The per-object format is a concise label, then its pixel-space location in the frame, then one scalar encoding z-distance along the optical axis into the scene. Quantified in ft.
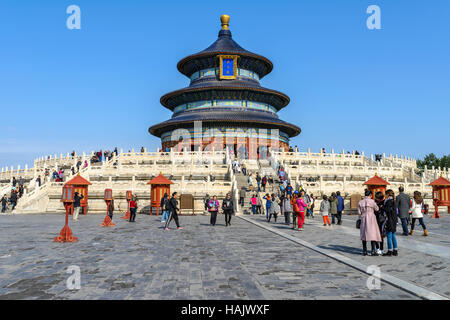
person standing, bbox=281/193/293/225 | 51.06
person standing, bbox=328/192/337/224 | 54.85
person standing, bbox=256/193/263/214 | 74.51
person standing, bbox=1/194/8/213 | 84.25
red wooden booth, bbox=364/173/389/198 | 75.41
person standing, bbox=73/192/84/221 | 62.64
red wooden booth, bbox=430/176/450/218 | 73.97
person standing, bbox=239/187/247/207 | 77.05
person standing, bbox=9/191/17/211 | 83.41
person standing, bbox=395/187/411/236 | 37.91
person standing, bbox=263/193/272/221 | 60.25
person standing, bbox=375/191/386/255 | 29.13
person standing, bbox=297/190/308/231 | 47.26
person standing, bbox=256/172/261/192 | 82.51
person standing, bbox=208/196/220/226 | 52.34
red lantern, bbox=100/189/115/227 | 51.19
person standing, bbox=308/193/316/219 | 69.82
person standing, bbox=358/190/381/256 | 28.40
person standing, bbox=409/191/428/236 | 40.85
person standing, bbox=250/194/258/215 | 72.95
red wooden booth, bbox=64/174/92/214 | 74.28
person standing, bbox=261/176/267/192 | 83.46
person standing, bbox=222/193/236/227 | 51.96
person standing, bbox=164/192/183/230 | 46.92
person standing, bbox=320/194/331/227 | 51.80
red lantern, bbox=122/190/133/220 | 74.72
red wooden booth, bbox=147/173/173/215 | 73.82
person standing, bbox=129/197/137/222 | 57.88
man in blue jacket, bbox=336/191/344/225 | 54.49
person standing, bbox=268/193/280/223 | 57.72
